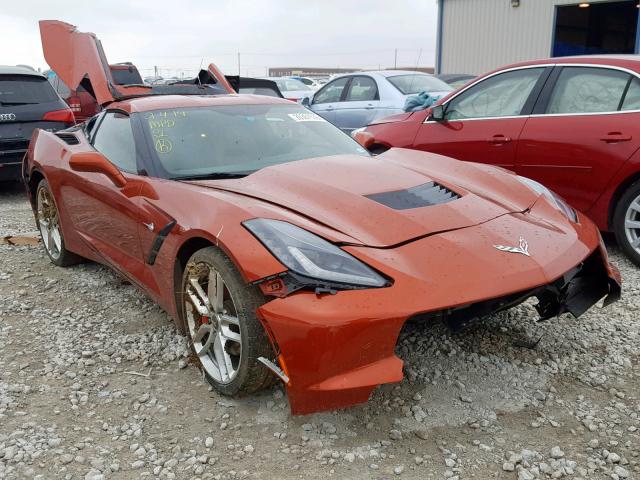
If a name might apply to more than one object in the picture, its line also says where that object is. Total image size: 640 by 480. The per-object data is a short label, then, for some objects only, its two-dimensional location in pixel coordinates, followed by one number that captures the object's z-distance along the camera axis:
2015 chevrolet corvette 2.28
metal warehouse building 17.69
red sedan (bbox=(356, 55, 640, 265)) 4.39
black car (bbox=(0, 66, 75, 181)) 7.14
